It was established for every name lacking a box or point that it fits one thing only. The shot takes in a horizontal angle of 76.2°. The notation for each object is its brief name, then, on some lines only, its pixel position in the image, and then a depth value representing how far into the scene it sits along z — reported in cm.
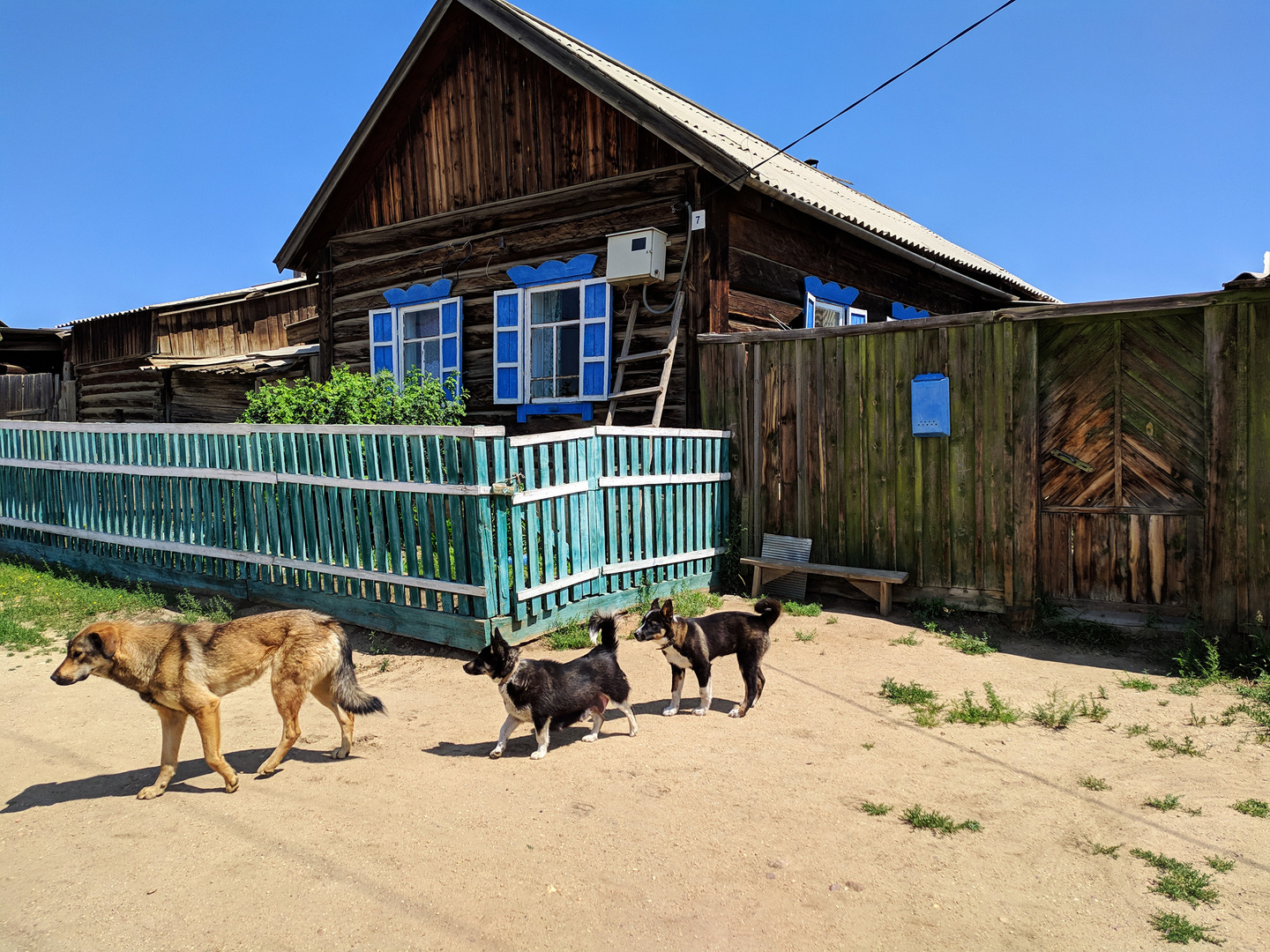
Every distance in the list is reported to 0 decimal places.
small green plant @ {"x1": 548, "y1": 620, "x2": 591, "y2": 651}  645
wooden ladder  941
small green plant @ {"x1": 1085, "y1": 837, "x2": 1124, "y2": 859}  334
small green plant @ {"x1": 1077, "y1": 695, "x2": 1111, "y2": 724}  498
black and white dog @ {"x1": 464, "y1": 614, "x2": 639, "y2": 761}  437
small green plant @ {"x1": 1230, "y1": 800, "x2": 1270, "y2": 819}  368
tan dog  398
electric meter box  975
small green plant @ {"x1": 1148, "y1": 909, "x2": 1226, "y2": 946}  275
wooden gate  636
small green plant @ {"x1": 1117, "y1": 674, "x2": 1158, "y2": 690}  556
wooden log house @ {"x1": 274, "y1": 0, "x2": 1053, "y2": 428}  988
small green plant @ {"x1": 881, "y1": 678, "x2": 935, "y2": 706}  533
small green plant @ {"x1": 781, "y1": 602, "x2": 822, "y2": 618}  762
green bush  865
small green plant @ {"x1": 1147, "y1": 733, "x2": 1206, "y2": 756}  441
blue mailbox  741
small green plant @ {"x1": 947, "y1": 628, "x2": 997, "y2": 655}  648
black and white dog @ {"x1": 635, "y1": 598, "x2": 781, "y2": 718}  503
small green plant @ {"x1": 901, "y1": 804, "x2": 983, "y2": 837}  357
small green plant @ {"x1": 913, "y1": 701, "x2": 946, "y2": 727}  489
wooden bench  755
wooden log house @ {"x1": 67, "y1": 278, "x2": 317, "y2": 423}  1855
